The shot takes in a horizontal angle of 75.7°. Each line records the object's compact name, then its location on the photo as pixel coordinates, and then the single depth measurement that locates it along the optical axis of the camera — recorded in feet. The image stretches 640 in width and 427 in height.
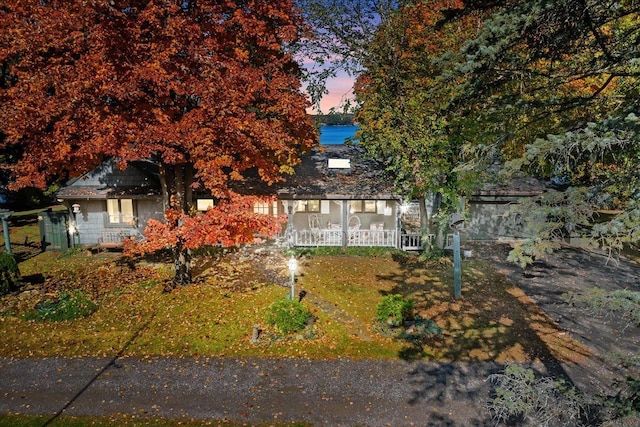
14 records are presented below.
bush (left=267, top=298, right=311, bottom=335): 42.16
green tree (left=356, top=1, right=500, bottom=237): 60.03
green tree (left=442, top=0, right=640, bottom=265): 16.97
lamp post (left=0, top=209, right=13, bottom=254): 65.65
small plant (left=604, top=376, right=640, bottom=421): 16.41
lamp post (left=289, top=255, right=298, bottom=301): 46.75
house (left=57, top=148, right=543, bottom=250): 72.64
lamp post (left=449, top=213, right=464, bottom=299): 51.60
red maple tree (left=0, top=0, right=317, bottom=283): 41.29
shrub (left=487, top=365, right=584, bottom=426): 17.33
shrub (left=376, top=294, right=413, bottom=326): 43.23
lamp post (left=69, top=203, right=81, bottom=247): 73.97
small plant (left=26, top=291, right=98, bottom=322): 45.60
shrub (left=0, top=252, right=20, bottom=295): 51.98
